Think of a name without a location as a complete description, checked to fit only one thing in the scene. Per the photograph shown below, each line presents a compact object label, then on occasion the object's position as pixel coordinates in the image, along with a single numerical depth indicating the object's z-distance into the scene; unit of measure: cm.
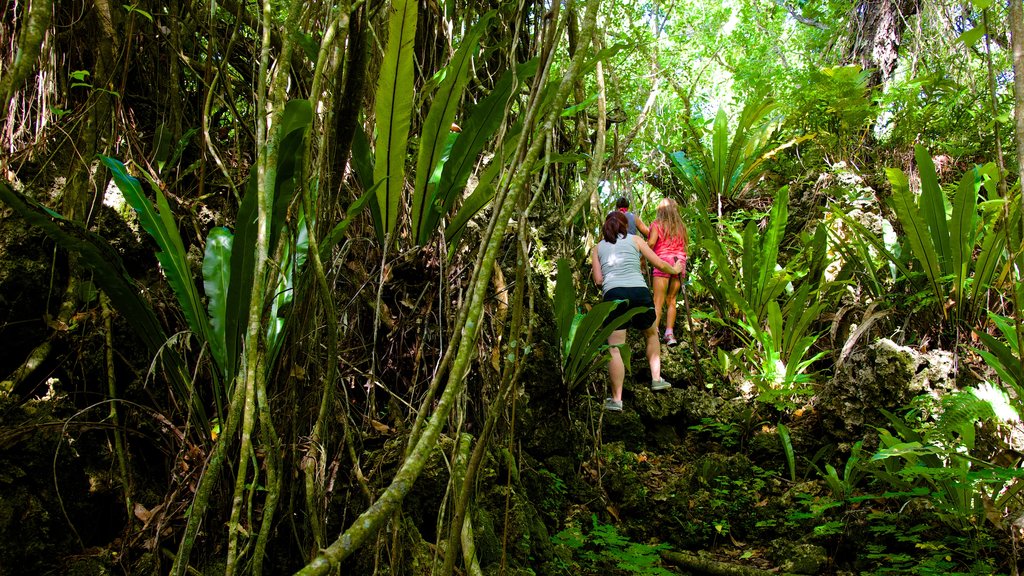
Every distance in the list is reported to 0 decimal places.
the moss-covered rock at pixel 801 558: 214
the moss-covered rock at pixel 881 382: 291
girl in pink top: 418
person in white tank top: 358
